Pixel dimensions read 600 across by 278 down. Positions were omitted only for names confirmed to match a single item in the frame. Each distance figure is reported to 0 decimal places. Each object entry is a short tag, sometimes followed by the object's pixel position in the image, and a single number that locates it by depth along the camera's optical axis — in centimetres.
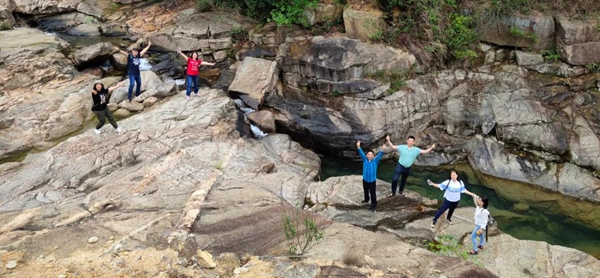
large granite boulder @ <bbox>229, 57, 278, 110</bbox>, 1458
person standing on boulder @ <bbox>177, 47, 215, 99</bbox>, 1291
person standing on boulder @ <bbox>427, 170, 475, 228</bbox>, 859
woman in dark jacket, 1053
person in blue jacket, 890
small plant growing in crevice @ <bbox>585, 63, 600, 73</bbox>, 1366
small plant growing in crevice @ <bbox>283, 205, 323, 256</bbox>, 693
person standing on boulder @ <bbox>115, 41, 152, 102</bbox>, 1307
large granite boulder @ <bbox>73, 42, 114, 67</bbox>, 1569
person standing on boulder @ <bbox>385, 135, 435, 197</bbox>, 931
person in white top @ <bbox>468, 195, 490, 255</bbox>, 795
